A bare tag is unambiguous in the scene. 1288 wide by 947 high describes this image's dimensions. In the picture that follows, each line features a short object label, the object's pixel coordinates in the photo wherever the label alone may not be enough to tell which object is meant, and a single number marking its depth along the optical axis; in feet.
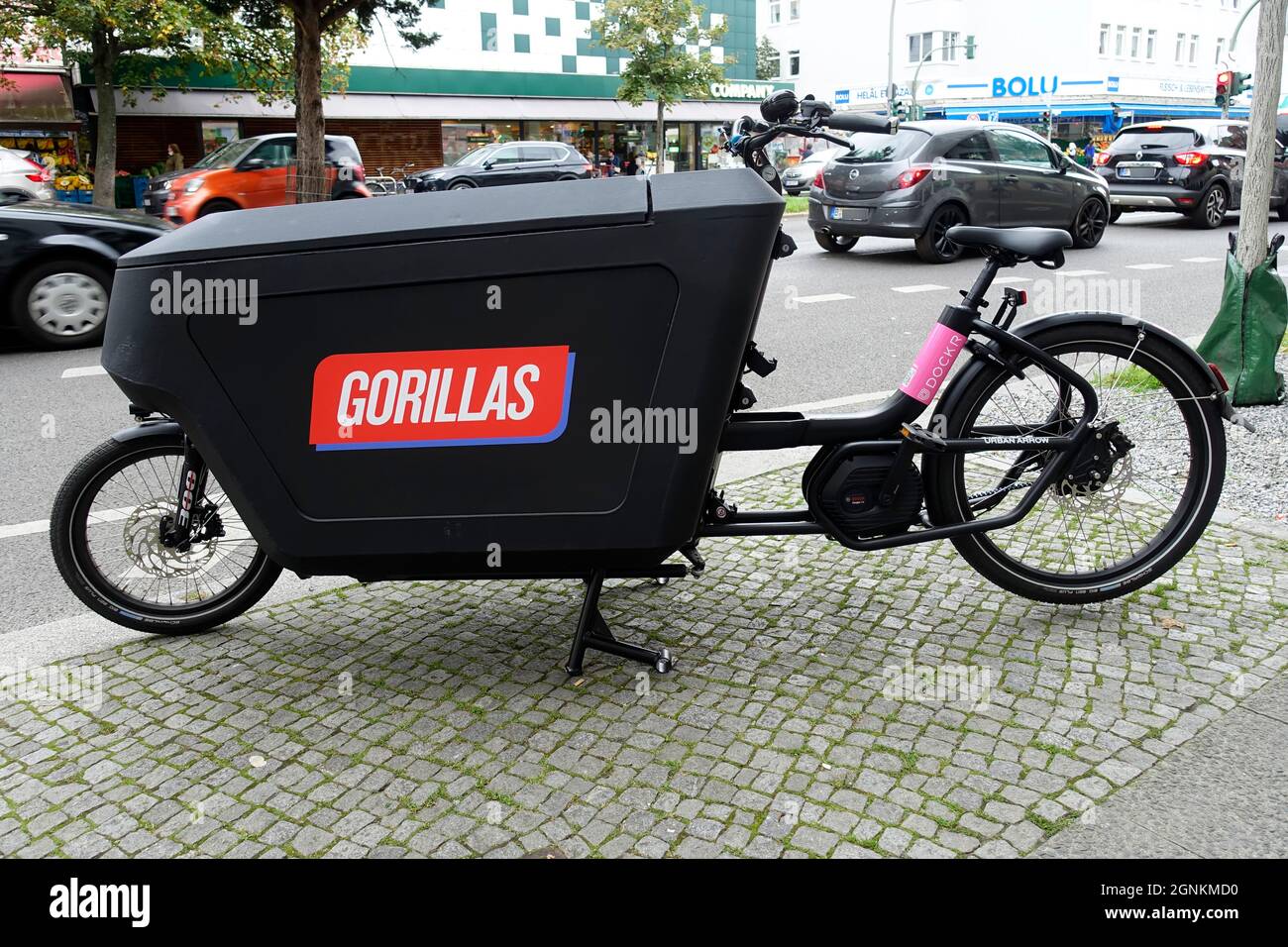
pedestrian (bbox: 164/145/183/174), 90.12
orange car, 58.70
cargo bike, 9.00
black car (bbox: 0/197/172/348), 26.84
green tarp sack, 18.20
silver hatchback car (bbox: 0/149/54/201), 49.59
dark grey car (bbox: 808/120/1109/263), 41.16
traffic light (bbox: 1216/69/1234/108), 88.99
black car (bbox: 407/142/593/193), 72.83
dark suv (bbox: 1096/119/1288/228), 53.98
